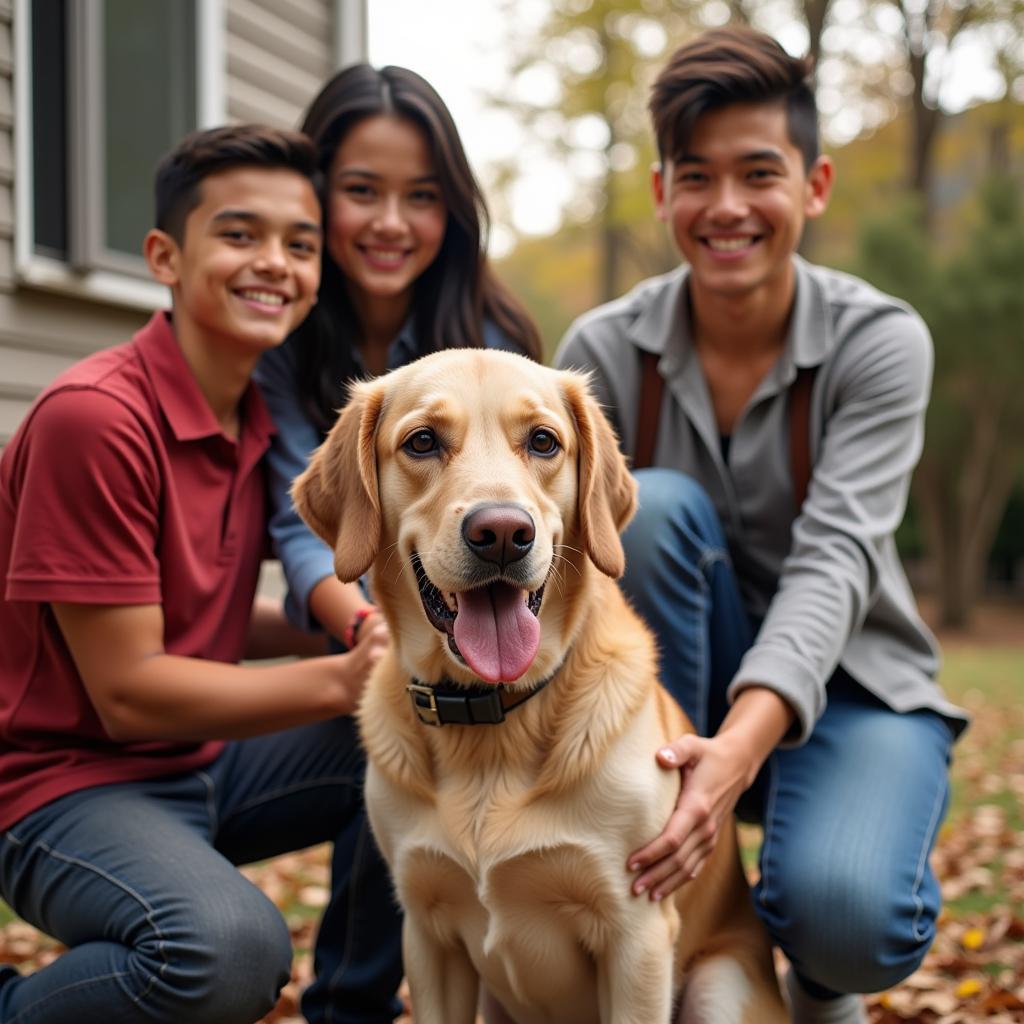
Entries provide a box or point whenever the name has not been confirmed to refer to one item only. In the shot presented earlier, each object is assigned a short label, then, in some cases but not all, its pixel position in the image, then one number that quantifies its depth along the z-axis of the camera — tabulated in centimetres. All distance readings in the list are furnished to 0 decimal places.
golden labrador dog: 225
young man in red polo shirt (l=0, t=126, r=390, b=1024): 246
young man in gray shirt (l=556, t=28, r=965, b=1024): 266
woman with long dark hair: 312
